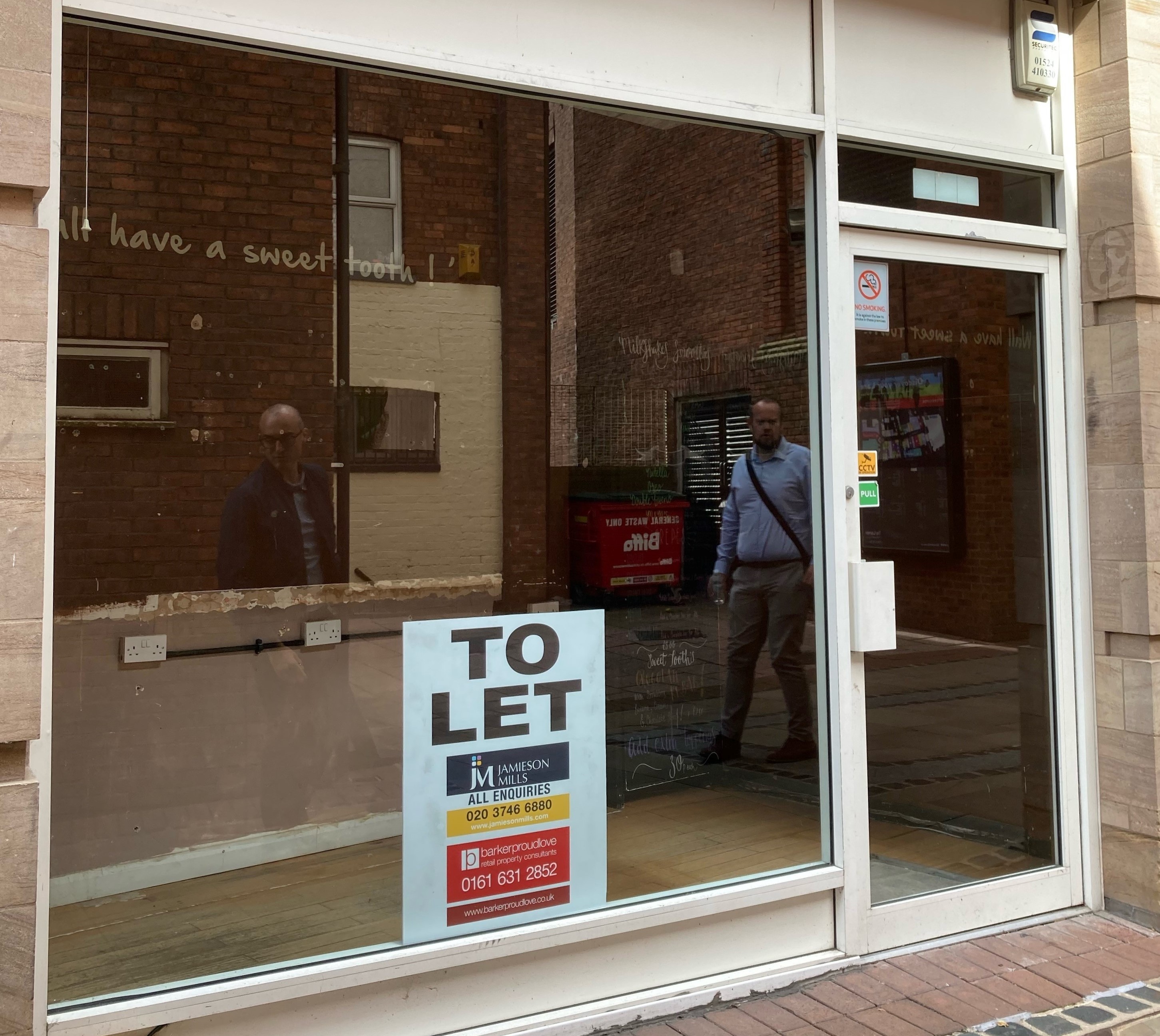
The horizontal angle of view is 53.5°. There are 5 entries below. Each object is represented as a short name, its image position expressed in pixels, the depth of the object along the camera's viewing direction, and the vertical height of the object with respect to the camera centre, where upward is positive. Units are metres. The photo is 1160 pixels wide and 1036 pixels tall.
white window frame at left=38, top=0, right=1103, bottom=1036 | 3.13 -0.49
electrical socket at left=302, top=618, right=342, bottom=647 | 4.58 -0.26
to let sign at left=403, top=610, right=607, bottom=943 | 3.56 -0.67
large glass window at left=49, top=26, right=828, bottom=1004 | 3.80 +0.23
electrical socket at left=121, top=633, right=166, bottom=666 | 4.32 -0.31
